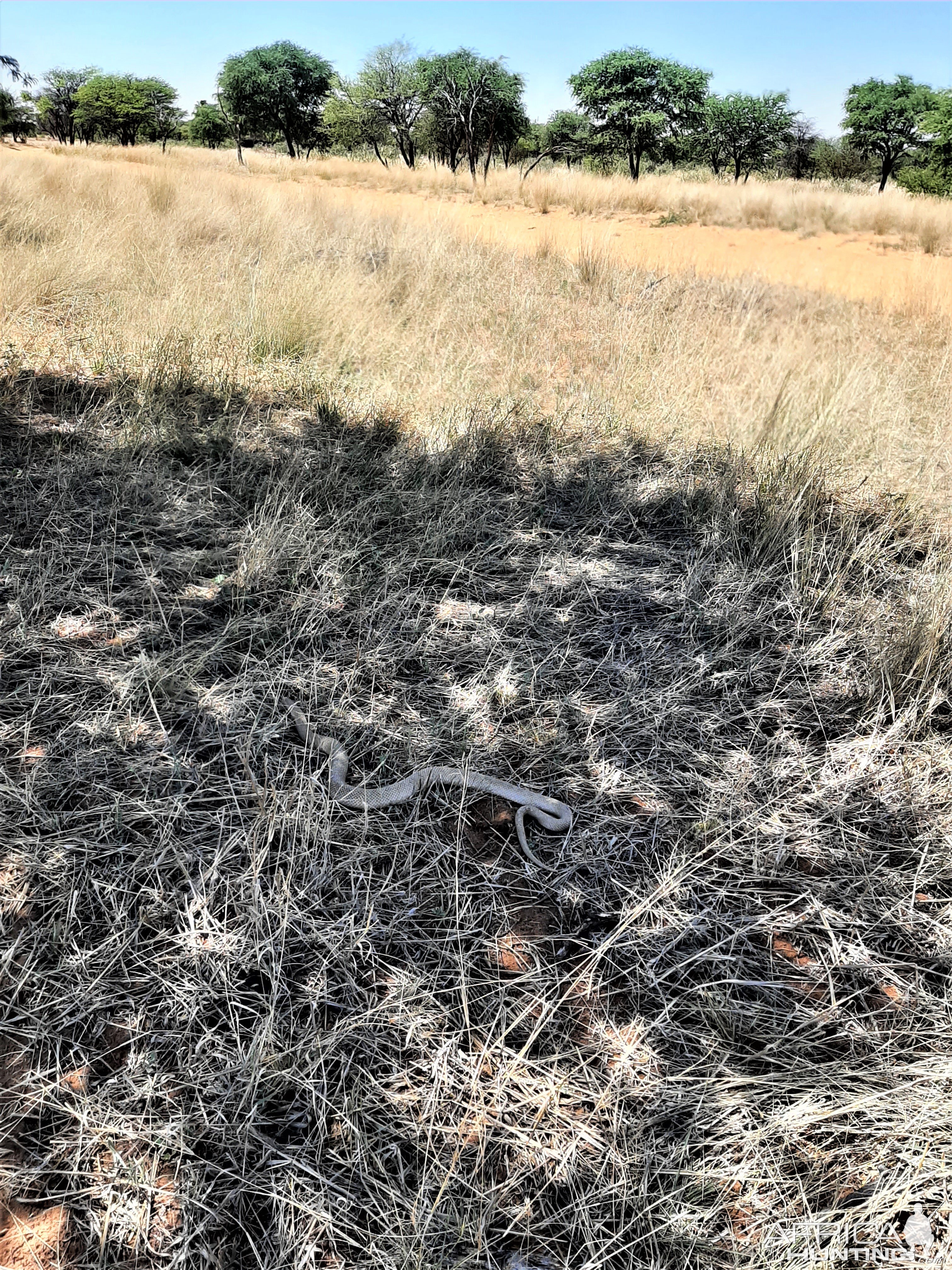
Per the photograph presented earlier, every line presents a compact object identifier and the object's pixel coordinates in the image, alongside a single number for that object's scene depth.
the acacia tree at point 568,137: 33.81
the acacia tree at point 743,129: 32.84
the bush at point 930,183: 21.91
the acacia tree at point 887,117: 33.03
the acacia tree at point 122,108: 40.88
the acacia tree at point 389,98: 31.56
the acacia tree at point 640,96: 29.81
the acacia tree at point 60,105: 41.47
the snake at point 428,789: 1.92
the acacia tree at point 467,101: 29.97
